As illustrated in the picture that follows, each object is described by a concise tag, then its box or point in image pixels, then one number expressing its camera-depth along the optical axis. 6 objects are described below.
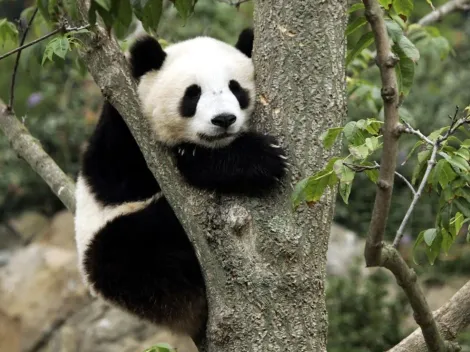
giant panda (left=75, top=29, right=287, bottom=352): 5.29
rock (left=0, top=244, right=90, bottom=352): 12.46
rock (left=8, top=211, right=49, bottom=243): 15.00
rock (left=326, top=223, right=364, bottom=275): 12.92
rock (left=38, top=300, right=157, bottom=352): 11.34
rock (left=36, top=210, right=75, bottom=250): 14.27
